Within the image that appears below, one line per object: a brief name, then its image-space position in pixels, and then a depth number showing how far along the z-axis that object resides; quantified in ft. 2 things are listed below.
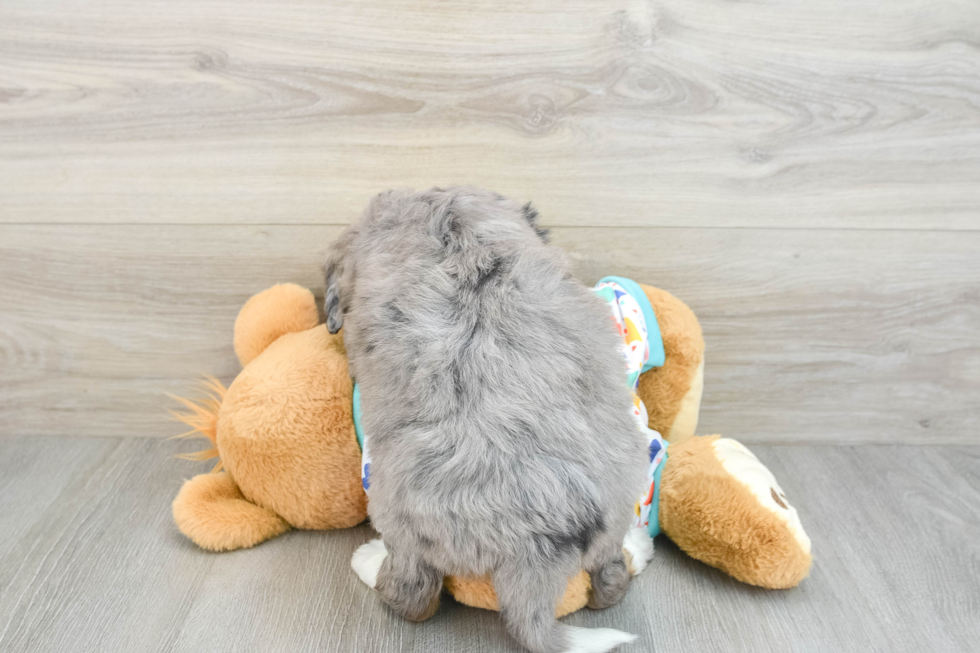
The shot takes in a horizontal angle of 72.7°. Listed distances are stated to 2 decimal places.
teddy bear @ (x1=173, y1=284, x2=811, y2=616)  2.46
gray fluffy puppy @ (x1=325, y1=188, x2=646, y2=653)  1.93
